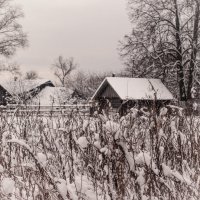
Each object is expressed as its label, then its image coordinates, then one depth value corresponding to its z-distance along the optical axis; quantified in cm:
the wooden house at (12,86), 4493
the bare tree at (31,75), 7412
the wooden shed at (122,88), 2663
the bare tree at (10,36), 3631
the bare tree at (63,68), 7389
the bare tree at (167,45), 2808
